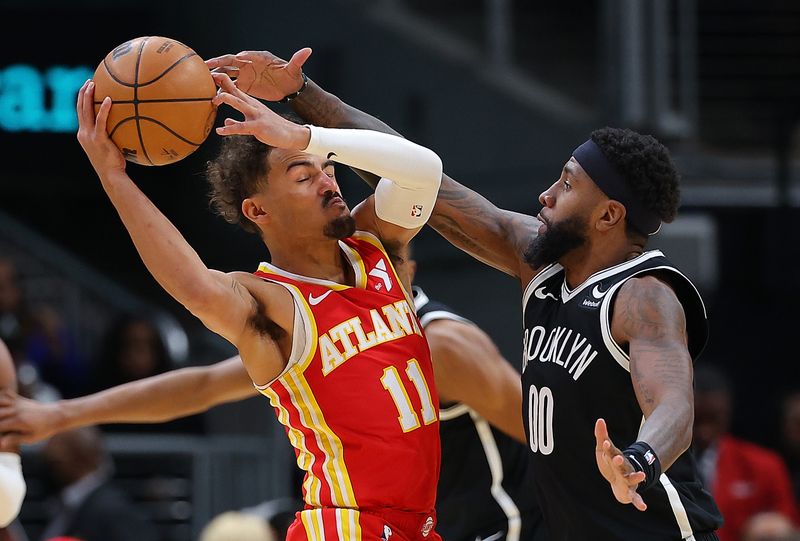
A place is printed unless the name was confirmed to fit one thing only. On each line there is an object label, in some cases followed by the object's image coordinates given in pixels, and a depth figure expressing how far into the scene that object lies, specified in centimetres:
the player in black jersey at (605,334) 908
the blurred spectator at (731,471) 1824
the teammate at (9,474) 1084
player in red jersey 897
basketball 906
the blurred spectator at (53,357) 2183
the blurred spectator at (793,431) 1955
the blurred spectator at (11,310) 2098
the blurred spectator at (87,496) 1692
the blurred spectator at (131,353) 2084
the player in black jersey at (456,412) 1086
